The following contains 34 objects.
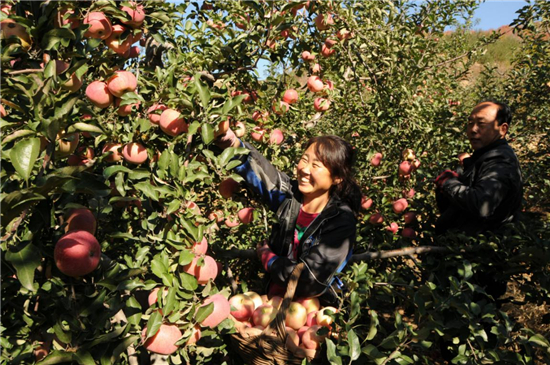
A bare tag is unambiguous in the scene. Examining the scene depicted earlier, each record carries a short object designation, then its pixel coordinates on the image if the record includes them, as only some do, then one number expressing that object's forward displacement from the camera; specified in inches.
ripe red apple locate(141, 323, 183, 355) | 48.2
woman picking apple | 68.7
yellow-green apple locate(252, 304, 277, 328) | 64.3
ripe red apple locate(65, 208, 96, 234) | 45.1
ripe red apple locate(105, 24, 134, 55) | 56.3
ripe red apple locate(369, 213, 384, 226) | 100.9
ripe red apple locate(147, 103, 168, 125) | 60.6
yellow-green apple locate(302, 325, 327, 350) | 56.8
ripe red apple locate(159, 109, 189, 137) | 58.4
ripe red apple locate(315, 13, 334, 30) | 93.3
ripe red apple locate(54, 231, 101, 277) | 39.8
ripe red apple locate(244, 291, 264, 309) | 70.4
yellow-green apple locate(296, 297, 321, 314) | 70.0
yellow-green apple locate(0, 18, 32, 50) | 42.1
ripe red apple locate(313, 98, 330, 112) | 103.7
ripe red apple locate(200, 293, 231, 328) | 52.4
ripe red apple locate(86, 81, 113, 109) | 57.4
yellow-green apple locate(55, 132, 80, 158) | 48.8
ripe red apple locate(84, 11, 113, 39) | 50.7
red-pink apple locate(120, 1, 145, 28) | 55.1
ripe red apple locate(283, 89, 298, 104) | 98.5
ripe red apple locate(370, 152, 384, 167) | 101.3
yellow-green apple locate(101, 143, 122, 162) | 62.1
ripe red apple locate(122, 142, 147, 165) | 59.2
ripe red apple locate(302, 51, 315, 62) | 97.6
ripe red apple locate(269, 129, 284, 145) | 93.0
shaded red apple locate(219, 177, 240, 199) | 78.1
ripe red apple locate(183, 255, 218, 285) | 54.7
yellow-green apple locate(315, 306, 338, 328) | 61.0
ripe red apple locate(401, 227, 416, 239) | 103.6
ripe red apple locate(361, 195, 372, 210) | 104.5
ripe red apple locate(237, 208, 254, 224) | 84.4
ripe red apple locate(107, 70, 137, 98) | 56.0
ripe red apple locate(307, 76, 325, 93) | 103.2
